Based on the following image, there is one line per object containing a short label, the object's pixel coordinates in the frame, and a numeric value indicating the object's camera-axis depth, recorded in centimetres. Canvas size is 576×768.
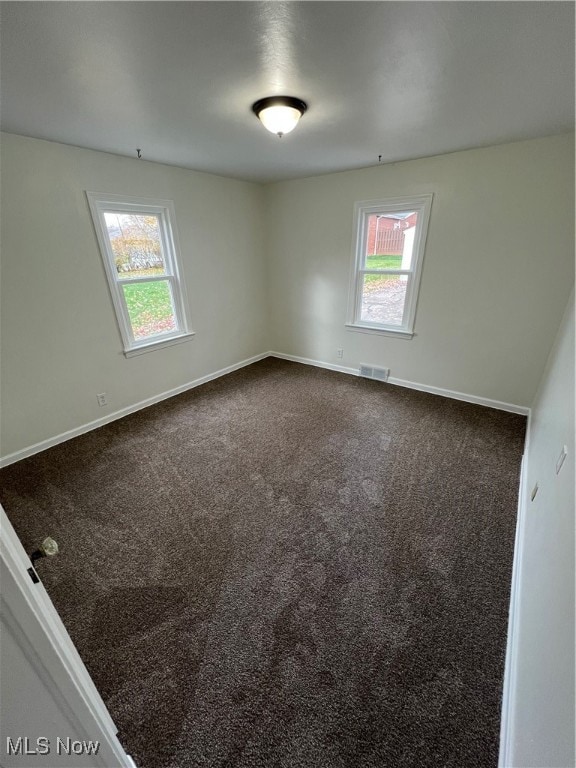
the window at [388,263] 317
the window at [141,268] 280
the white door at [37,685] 57
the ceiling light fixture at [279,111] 170
